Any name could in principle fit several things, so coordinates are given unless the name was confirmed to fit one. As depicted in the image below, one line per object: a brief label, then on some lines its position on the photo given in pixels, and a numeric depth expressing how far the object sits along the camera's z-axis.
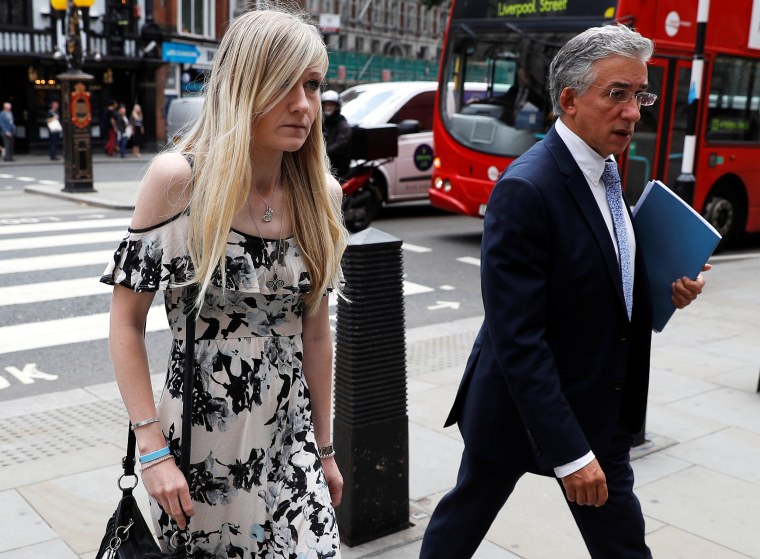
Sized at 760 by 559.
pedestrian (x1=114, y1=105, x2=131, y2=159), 30.23
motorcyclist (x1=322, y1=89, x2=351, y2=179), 11.23
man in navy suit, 2.35
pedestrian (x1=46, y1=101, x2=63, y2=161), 28.56
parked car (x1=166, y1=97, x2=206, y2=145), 25.04
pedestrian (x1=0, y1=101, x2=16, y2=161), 27.17
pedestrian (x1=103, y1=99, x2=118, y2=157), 30.56
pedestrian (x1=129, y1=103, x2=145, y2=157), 31.89
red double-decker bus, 10.65
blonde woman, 2.00
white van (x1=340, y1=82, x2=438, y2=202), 13.62
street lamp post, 16.56
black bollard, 3.61
